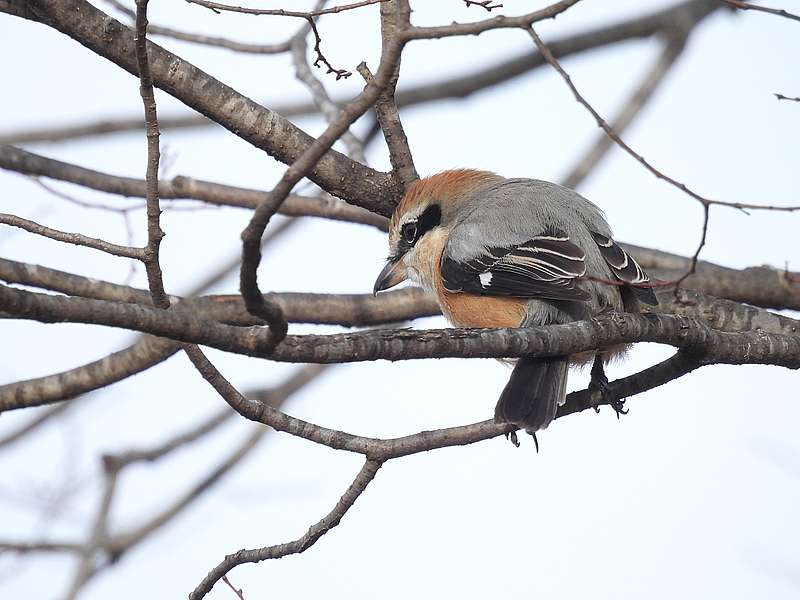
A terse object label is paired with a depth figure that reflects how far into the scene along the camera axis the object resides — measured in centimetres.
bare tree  460
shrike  796
